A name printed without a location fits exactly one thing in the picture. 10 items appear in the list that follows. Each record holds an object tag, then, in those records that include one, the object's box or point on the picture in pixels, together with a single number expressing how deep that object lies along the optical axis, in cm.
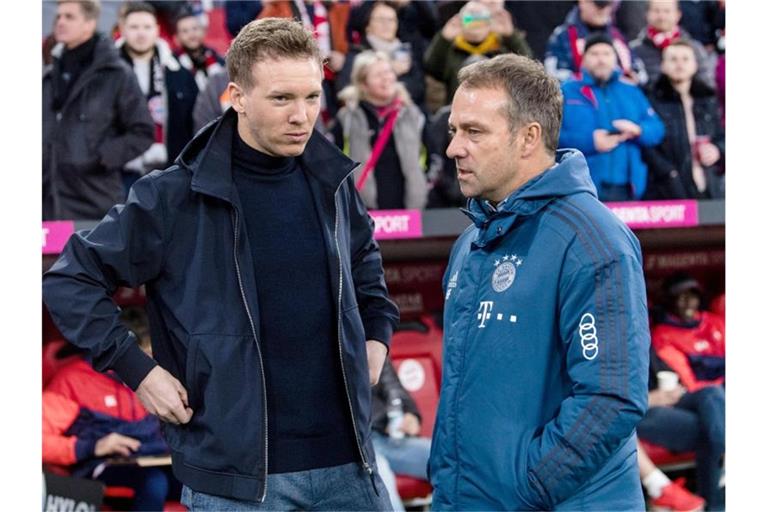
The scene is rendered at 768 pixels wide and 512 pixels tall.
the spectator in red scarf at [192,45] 939
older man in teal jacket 352
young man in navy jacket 404
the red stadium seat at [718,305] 1230
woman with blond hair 945
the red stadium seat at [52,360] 920
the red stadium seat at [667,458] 1051
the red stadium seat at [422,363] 1021
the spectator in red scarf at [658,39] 1128
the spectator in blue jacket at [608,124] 1023
